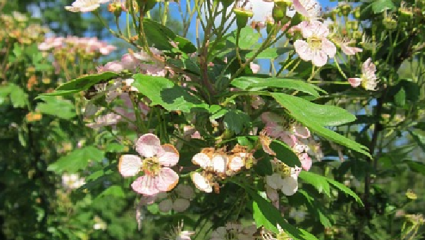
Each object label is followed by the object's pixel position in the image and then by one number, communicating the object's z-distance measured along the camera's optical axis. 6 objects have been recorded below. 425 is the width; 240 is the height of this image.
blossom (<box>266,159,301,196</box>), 0.26
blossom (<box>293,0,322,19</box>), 0.25
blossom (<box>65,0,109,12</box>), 0.27
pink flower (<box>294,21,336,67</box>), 0.27
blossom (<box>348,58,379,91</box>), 0.30
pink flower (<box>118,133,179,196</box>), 0.25
